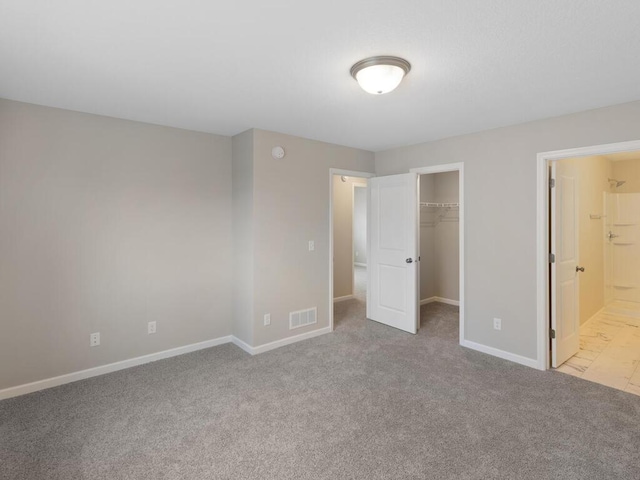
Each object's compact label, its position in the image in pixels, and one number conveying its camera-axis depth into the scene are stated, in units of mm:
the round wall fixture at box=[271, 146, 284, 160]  3709
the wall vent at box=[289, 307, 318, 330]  3984
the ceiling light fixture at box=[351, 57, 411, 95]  2051
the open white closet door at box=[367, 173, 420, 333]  4242
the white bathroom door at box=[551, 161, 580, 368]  3256
